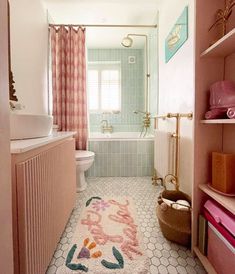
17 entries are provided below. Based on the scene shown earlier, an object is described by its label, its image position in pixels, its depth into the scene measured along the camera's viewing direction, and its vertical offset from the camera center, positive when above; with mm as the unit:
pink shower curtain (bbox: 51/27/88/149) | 2740 +688
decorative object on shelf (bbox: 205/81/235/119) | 976 +134
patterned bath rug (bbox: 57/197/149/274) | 1144 -811
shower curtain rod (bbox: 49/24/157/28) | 2746 +1461
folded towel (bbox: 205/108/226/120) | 1040 +68
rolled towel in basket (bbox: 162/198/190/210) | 1346 -553
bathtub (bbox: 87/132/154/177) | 2969 -458
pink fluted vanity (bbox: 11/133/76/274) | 757 -354
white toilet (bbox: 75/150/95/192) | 2340 -470
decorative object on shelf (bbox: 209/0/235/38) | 1045 +605
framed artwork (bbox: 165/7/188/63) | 1733 +893
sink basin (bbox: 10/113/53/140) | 994 +0
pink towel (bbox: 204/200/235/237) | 900 -448
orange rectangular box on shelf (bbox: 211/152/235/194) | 1021 -247
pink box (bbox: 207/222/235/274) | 903 -629
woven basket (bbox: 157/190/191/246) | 1293 -657
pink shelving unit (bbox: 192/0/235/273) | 1110 +121
